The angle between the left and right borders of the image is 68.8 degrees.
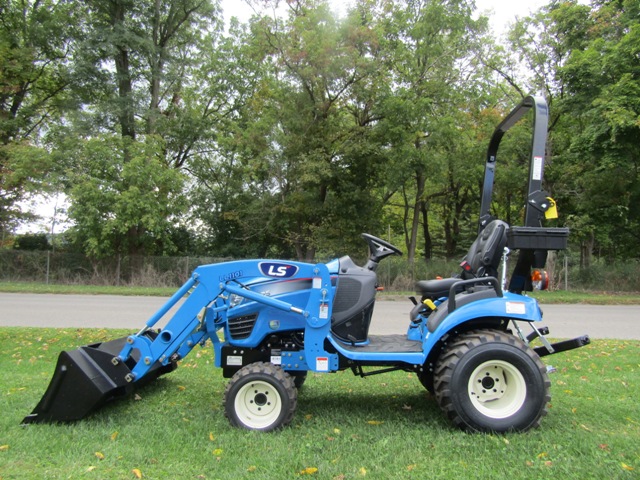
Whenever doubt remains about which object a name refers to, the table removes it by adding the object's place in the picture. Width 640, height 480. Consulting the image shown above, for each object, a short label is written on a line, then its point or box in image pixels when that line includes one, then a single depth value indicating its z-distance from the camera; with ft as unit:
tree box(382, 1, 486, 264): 58.95
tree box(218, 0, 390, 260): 57.21
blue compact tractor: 12.10
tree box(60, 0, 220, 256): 60.70
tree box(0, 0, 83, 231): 63.05
